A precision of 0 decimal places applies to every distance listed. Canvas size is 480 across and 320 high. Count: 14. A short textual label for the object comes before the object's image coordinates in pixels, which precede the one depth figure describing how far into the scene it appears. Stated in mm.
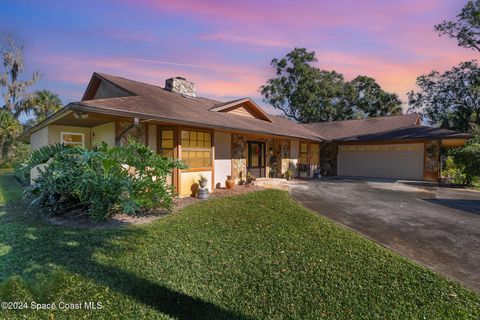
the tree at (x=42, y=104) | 23453
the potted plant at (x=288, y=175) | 14460
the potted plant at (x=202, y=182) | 9016
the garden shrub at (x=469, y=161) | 12375
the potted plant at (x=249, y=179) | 11871
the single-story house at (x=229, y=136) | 8070
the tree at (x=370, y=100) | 31580
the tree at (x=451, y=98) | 19625
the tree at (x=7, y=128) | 20312
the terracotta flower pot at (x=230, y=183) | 10508
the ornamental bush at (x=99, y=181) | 5602
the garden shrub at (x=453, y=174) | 14008
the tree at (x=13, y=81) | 22375
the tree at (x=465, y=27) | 15211
